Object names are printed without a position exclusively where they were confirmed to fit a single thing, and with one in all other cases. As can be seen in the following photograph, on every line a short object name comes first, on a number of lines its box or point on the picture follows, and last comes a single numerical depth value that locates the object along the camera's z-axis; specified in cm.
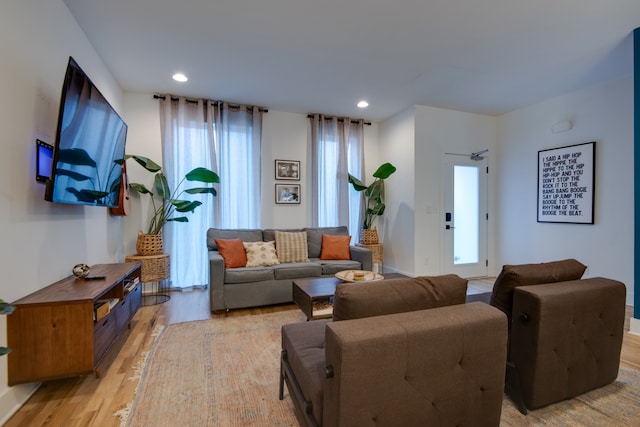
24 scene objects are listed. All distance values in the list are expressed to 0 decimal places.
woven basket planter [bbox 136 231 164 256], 368
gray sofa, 330
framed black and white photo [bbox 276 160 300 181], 484
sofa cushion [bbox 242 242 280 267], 368
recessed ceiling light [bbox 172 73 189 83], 355
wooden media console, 170
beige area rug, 163
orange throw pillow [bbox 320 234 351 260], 411
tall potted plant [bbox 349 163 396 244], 484
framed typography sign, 379
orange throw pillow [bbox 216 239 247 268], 356
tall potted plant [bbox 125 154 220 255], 369
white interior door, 481
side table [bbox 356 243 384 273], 477
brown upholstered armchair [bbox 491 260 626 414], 159
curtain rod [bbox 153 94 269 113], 414
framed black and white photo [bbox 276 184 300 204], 484
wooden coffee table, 264
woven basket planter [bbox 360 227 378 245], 488
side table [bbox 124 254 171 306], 351
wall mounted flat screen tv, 192
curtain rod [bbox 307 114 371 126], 495
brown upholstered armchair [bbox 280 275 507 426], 106
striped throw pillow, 398
